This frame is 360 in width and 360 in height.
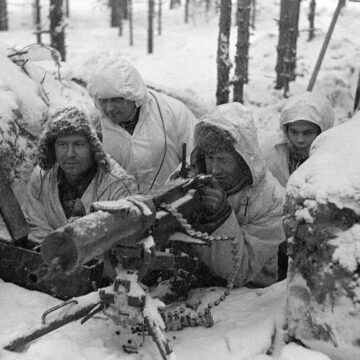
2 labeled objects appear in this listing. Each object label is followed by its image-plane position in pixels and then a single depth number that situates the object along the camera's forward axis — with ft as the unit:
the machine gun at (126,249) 5.76
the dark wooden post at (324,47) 25.23
